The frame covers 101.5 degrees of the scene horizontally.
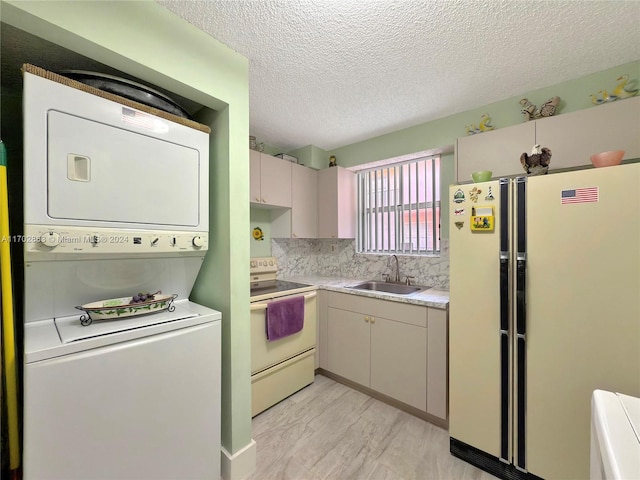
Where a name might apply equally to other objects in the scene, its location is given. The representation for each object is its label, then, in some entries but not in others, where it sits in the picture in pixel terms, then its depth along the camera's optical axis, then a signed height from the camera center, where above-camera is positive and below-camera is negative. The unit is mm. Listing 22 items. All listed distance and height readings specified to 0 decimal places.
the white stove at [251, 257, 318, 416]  1996 -915
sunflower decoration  2840 +59
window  2592 +326
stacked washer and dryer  940 -262
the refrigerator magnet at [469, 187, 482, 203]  1540 +263
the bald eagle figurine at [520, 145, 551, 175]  1483 +437
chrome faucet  2762 -373
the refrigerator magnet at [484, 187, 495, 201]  1499 +238
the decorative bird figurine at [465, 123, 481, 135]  2124 +889
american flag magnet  1241 +203
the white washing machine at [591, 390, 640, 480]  688 -606
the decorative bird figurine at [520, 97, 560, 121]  1770 +898
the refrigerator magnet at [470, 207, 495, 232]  1491 +106
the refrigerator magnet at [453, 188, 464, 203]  1597 +258
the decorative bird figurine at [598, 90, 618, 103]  1622 +869
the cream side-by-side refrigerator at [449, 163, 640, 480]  1203 -395
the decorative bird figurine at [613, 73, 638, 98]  1566 +901
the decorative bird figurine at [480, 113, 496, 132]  2068 +902
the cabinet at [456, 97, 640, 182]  1532 +649
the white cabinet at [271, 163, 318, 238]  2806 +310
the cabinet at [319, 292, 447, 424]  1892 -897
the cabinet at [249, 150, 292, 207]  2428 +580
